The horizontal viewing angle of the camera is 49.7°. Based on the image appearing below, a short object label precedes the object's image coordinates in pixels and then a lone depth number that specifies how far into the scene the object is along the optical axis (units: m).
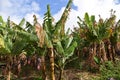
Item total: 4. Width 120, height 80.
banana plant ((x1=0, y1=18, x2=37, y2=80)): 6.98
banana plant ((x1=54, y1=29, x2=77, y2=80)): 7.91
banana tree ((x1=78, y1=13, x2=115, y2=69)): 8.41
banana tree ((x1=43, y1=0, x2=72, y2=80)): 7.03
